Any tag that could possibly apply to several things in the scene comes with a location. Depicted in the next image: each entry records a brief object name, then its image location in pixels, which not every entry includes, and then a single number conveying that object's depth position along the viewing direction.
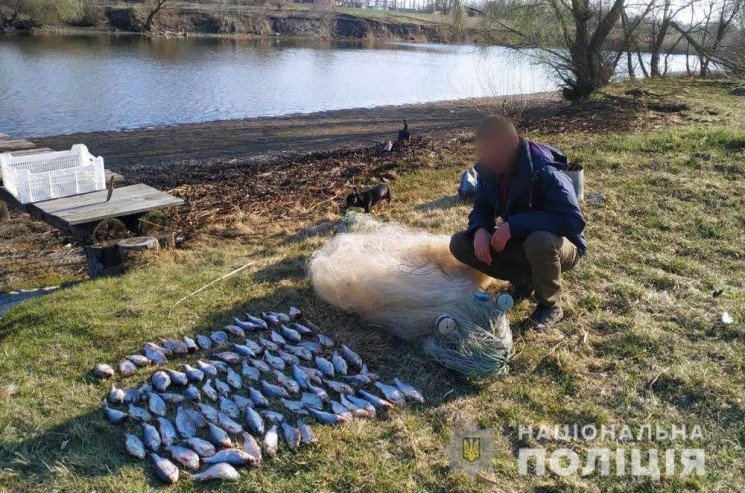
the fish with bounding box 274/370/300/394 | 3.80
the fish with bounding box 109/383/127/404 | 3.65
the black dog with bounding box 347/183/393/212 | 7.42
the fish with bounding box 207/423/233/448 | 3.27
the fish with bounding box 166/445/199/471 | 3.10
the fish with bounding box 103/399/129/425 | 3.46
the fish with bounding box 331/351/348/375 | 3.99
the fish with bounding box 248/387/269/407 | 3.67
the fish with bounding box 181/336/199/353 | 4.25
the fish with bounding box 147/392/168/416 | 3.56
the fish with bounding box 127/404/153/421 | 3.49
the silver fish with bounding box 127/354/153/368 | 4.07
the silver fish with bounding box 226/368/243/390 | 3.85
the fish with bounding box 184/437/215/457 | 3.21
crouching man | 4.05
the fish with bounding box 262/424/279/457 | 3.20
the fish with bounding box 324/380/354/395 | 3.77
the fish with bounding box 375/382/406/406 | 3.65
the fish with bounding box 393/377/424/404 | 3.68
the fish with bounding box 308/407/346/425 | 3.47
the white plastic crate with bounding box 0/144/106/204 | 6.91
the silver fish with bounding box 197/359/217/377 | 3.98
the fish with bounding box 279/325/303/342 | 4.41
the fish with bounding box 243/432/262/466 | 3.15
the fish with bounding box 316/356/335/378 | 3.99
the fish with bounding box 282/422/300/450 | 3.26
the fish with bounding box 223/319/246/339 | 4.49
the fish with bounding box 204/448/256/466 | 3.12
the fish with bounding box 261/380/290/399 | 3.77
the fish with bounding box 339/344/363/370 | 4.06
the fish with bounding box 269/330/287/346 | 4.37
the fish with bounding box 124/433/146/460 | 3.18
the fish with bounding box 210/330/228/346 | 4.38
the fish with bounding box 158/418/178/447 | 3.30
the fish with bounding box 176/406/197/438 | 3.38
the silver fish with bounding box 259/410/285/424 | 3.48
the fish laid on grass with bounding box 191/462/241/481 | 3.02
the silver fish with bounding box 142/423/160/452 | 3.25
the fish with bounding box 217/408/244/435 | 3.39
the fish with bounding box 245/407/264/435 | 3.39
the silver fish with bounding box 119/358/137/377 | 3.97
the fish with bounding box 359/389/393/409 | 3.61
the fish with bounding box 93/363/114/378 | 3.92
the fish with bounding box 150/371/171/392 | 3.78
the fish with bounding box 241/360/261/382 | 3.96
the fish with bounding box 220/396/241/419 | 3.57
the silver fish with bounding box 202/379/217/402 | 3.72
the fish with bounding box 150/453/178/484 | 3.00
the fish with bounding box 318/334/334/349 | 4.29
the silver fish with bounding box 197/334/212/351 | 4.32
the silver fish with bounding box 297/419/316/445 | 3.29
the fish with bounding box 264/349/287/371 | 4.09
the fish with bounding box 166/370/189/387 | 3.85
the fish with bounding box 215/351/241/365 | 4.12
